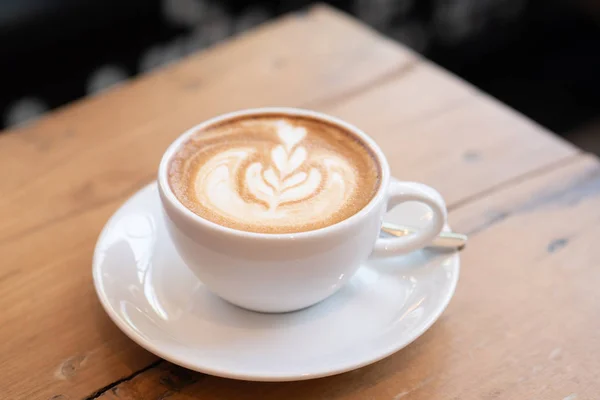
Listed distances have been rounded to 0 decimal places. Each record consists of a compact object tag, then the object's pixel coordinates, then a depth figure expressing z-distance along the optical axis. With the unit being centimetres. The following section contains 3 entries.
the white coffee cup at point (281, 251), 49
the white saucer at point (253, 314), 49
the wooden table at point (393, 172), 52
